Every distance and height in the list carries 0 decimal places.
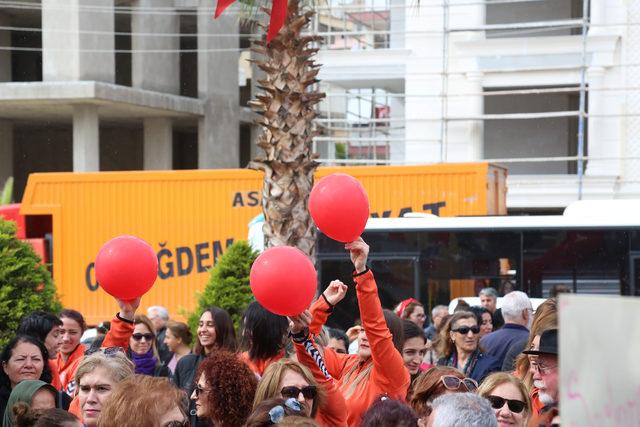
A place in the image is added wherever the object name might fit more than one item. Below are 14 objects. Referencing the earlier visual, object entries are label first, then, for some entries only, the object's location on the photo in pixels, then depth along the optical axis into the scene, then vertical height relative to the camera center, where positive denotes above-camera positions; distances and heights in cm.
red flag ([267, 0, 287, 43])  908 +79
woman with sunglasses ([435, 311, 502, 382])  1134 -166
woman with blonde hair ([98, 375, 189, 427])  562 -105
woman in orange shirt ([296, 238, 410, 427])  730 -113
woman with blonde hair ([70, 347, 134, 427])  684 -116
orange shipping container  2684 -152
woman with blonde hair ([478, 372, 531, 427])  660 -119
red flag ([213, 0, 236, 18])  872 +80
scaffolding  3367 +130
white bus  1945 -162
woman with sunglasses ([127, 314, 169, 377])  1103 -164
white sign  340 -53
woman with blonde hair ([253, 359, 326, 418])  649 -112
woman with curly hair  667 -117
